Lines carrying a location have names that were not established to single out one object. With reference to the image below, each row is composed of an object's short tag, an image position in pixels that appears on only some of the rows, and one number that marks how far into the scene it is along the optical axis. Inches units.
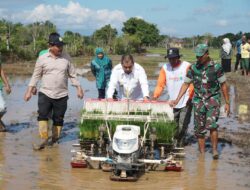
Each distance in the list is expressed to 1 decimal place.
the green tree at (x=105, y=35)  2265.0
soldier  318.0
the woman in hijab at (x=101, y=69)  488.7
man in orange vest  345.5
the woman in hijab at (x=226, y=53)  890.7
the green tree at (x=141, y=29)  2679.6
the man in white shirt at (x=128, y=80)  319.0
